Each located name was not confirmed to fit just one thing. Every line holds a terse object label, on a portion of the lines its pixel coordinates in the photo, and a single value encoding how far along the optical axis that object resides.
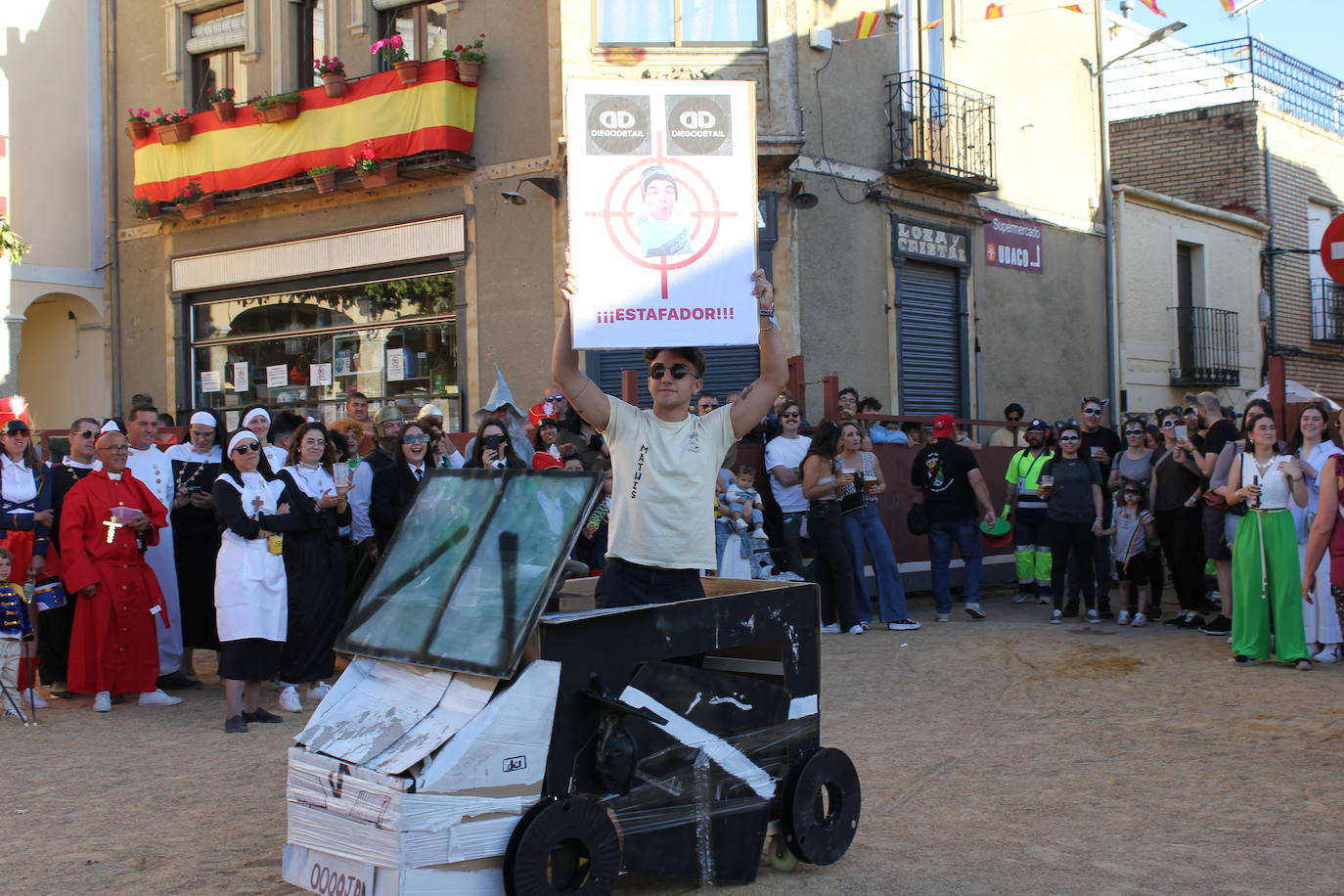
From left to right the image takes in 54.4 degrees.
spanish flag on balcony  15.71
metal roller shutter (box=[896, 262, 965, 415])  17.33
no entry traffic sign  8.58
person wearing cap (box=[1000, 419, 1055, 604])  12.55
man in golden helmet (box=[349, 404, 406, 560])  9.03
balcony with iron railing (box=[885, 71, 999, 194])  16.84
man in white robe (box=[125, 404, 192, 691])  8.98
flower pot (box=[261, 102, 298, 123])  16.89
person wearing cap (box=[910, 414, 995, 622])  11.68
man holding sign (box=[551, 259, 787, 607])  4.81
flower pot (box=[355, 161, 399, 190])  16.03
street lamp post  20.41
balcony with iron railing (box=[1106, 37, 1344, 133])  24.14
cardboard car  3.93
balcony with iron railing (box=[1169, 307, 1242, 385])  21.81
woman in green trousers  9.01
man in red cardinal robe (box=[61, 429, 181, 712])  8.08
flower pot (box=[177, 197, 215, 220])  17.88
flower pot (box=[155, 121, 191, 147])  17.91
